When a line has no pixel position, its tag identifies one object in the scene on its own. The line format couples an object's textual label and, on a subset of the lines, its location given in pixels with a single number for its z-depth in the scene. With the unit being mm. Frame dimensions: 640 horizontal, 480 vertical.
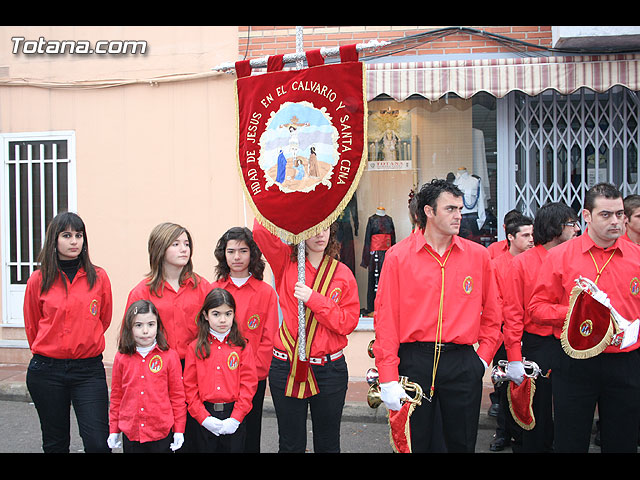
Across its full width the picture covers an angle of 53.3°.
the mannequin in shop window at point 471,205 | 7434
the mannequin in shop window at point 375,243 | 7684
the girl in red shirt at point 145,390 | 3719
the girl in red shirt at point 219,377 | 3815
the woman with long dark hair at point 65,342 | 4043
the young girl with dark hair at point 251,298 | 4223
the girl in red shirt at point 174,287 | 4043
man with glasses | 4574
